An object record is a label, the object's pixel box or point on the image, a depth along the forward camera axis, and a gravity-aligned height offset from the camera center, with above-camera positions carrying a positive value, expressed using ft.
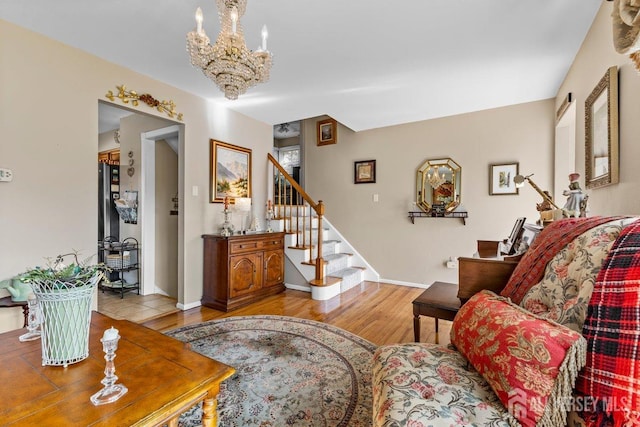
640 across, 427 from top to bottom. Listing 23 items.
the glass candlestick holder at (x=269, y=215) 13.93 -0.19
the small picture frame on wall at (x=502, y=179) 11.75 +1.35
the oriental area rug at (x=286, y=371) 4.89 -3.60
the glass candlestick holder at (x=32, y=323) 3.79 -1.55
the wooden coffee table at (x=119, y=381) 2.43 -1.78
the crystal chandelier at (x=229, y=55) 5.38 +3.13
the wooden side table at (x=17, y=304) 5.81 -1.97
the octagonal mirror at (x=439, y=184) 12.89 +1.26
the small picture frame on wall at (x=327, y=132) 16.15 +4.69
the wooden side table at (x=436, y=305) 6.19 -2.16
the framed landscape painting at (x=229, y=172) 11.48 +1.75
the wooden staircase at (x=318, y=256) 12.31 -2.29
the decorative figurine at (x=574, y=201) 5.81 +0.19
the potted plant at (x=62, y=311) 3.11 -1.12
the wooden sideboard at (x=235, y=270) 10.51 -2.35
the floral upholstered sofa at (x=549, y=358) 2.32 -1.44
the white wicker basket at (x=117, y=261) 12.32 -2.19
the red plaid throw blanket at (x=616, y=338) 2.18 -1.10
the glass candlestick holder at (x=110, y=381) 2.64 -1.70
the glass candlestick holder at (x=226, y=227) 11.05 -0.64
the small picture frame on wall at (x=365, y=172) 14.98 +2.13
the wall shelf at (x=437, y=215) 12.71 -0.22
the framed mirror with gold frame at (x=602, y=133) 5.29 +1.66
